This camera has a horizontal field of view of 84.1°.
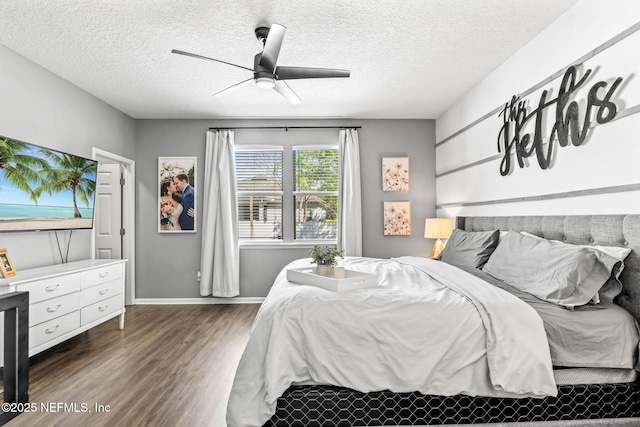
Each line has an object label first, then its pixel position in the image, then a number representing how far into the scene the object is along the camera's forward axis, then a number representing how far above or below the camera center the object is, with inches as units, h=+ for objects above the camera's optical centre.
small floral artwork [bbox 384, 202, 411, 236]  204.2 -0.9
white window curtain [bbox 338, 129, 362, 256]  199.2 +11.2
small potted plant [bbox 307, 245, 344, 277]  100.0 -12.6
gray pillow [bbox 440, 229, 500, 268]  120.7 -11.5
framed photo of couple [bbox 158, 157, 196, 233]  203.0 +14.4
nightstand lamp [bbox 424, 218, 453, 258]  175.3 -6.7
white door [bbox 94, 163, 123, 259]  194.9 +4.0
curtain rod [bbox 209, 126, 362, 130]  205.3 +52.1
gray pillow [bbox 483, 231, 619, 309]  75.9 -12.7
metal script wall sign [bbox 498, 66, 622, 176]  87.6 +27.7
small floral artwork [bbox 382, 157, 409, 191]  204.7 +25.1
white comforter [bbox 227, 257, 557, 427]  69.7 -27.3
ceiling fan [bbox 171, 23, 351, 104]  99.4 +45.3
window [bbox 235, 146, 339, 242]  208.2 +15.2
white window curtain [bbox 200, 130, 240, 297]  196.9 -4.4
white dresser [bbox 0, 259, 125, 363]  108.7 -28.3
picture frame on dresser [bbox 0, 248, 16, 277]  108.3 -14.3
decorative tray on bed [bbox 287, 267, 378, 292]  85.0 -16.1
